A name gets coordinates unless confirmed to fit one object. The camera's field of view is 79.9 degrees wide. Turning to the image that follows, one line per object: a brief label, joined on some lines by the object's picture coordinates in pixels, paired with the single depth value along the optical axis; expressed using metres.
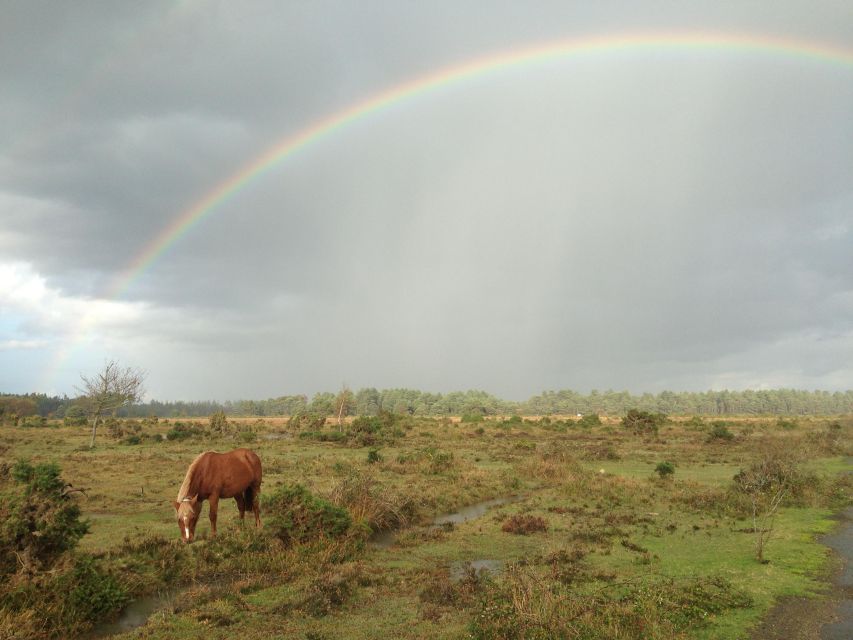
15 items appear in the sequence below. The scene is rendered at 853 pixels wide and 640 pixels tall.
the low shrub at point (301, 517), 14.88
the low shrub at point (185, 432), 50.85
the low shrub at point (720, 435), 54.33
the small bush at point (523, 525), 18.50
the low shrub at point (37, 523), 10.34
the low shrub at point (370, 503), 18.06
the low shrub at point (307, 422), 64.25
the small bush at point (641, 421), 65.00
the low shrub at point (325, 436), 50.48
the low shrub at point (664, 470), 29.75
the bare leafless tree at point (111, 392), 48.47
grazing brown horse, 14.52
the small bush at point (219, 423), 58.21
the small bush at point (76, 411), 105.30
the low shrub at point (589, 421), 76.44
